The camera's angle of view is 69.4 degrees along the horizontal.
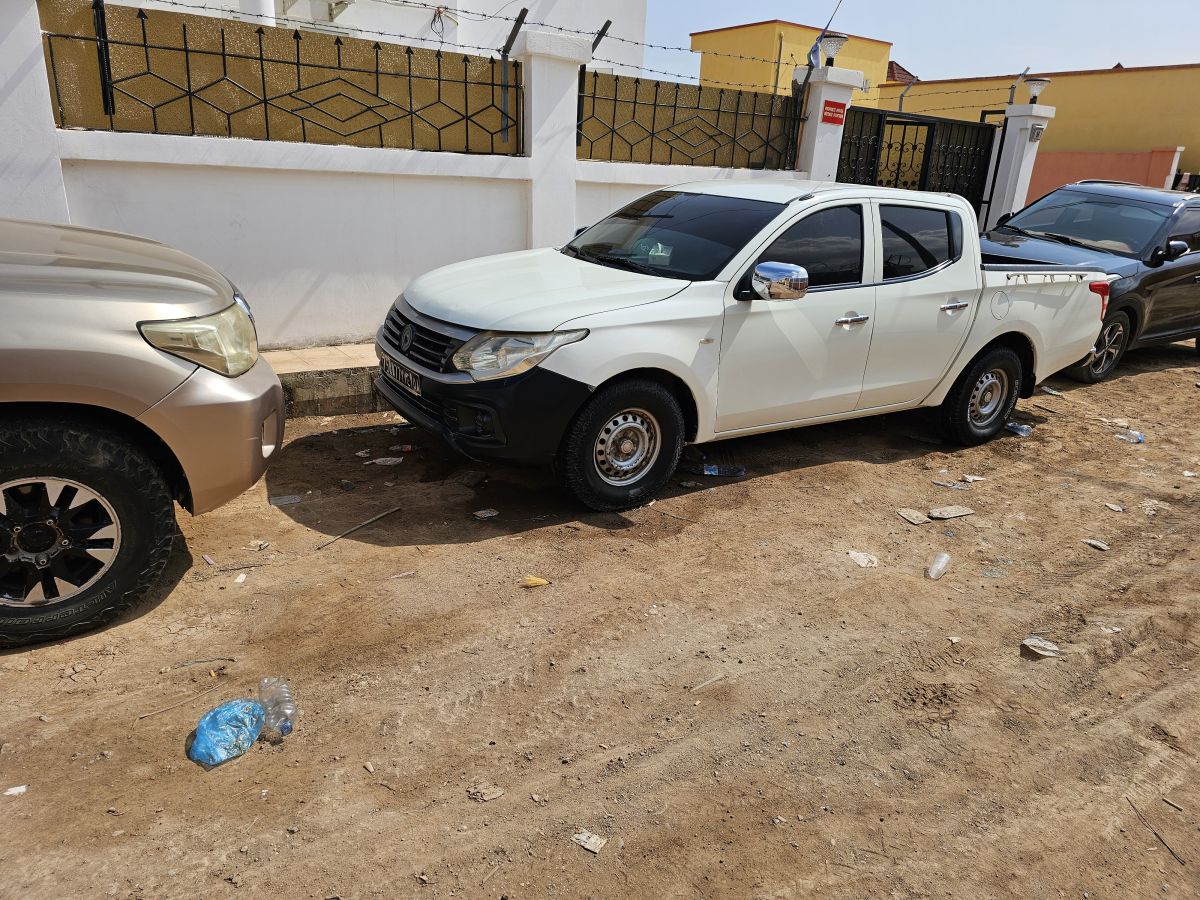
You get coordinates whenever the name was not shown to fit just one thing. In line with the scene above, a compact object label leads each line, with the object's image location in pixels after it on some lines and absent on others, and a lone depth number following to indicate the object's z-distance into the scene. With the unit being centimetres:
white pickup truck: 442
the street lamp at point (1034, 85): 1246
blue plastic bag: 285
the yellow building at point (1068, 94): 2139
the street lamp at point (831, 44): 949
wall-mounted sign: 966
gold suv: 309
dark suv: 856
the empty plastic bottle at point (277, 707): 299
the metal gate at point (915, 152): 1082
